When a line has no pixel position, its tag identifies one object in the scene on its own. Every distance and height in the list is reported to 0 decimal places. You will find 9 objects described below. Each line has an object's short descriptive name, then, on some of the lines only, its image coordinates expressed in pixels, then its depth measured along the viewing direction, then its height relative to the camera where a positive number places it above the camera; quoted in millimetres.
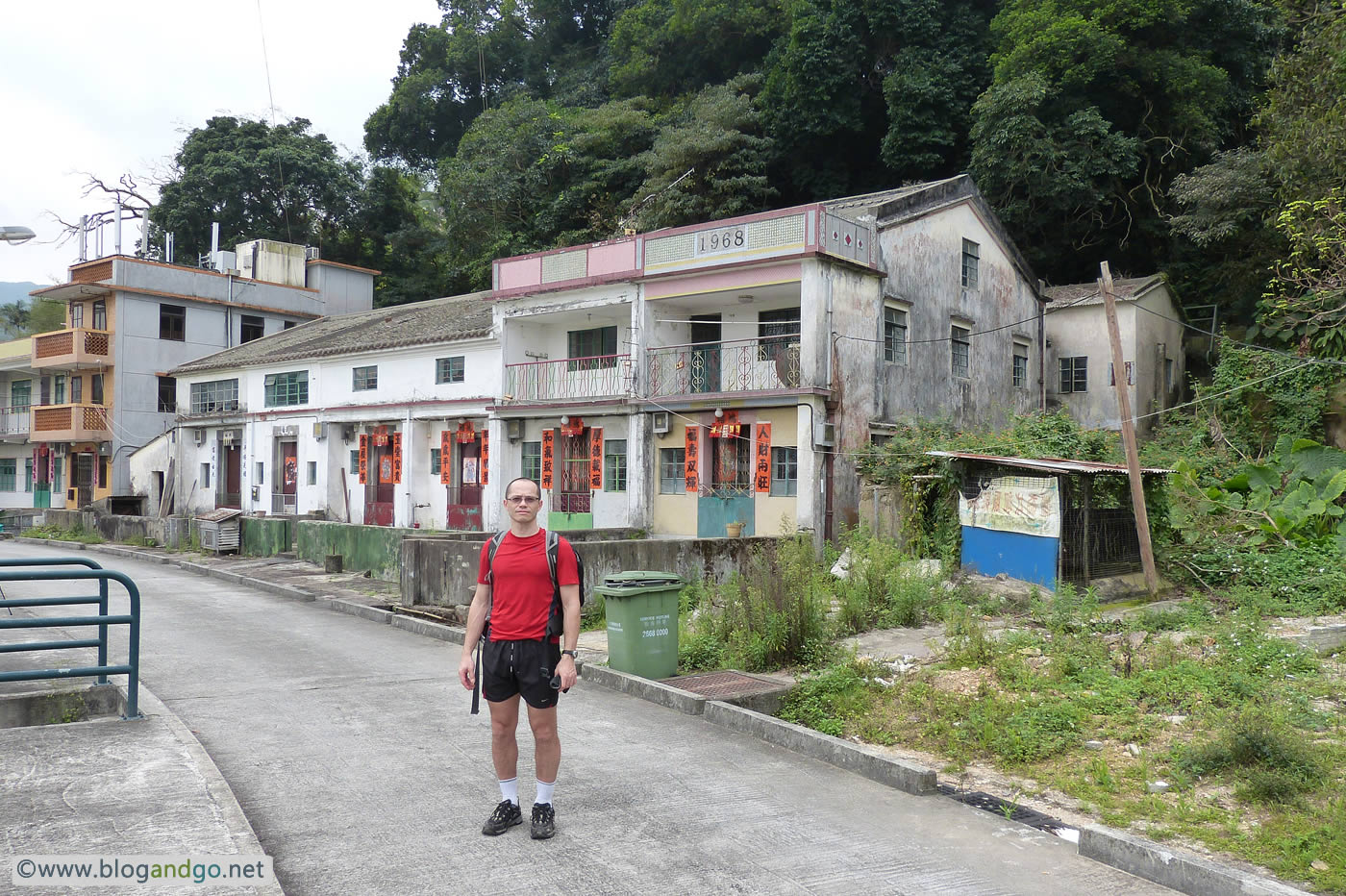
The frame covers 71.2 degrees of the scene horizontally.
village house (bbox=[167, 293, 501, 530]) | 26859 +2213
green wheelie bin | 8828 -1248
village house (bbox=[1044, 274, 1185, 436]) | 27047 +4078
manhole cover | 8094 -1753
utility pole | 12789 +888
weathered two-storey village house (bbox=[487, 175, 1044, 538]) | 19266 +3169
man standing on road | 5027 -867
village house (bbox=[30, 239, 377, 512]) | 35750 +5830
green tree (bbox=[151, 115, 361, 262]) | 45125 +14768
